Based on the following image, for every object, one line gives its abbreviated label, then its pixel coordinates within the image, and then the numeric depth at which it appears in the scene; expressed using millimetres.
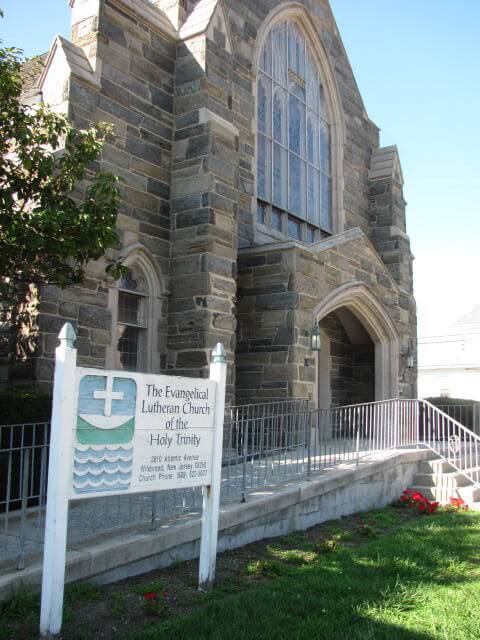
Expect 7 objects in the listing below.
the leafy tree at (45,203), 7113
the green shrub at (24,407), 7681
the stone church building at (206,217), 10859
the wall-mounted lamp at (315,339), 12938
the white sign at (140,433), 4902
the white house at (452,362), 40094
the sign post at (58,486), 4586
